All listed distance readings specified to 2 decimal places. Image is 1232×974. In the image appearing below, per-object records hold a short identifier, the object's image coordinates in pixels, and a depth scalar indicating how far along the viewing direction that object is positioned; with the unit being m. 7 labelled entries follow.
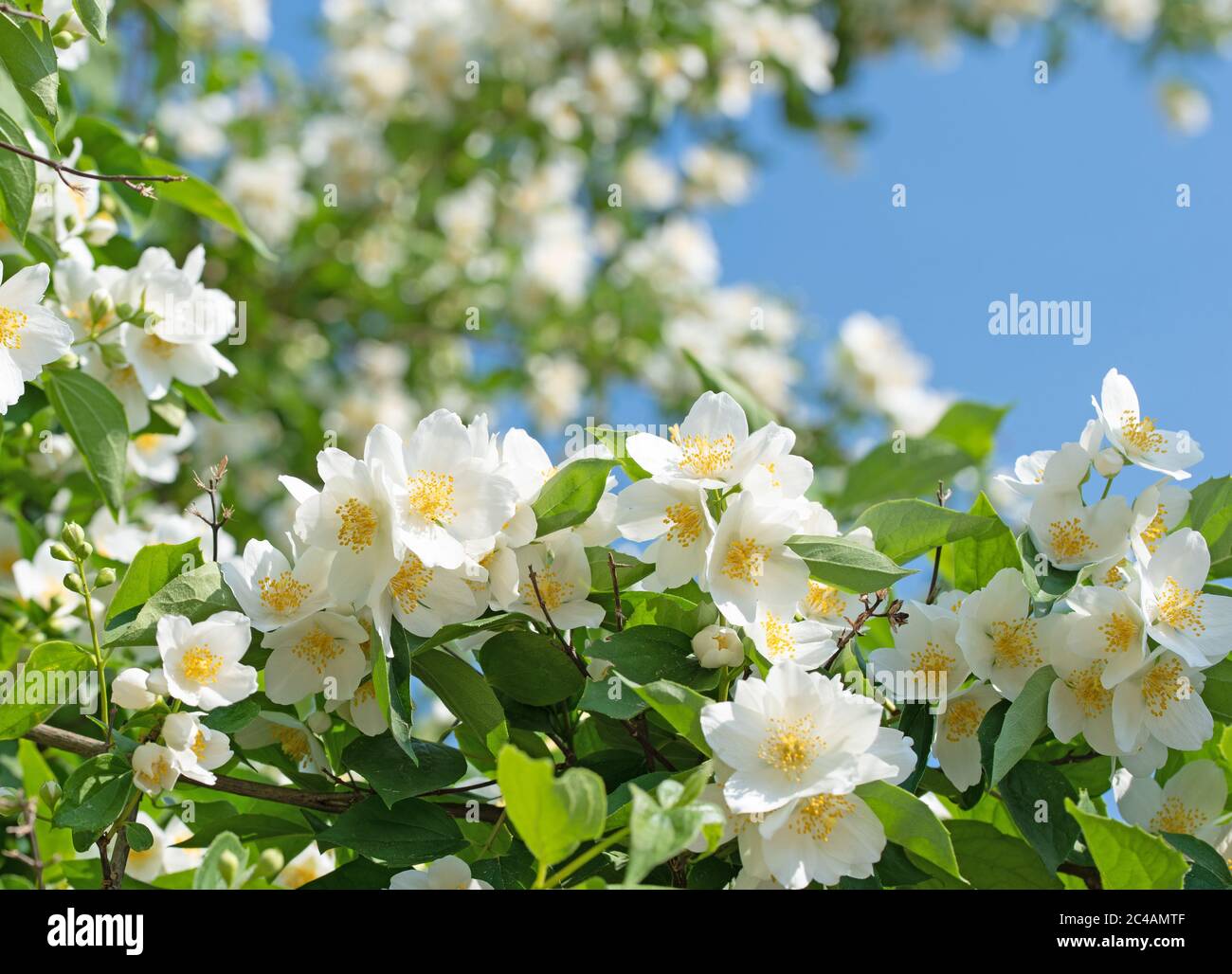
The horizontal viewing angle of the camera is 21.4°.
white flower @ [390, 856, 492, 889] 0.73
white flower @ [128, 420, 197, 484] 0.93
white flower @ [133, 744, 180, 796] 0.74
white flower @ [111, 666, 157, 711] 0.75
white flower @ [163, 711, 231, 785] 0.75
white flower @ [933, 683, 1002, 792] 0.76
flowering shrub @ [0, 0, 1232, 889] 0.72
